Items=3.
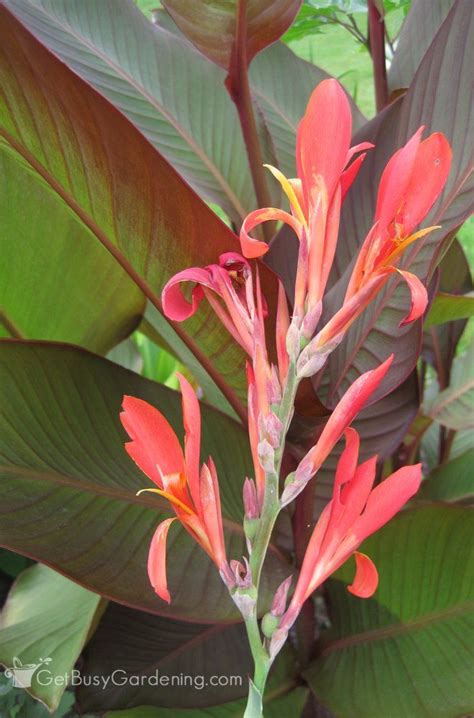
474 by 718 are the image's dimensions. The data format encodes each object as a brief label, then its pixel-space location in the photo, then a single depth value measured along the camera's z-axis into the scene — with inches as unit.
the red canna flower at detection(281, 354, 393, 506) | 14.9
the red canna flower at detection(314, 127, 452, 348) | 14.6
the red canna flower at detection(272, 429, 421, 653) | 15.7
